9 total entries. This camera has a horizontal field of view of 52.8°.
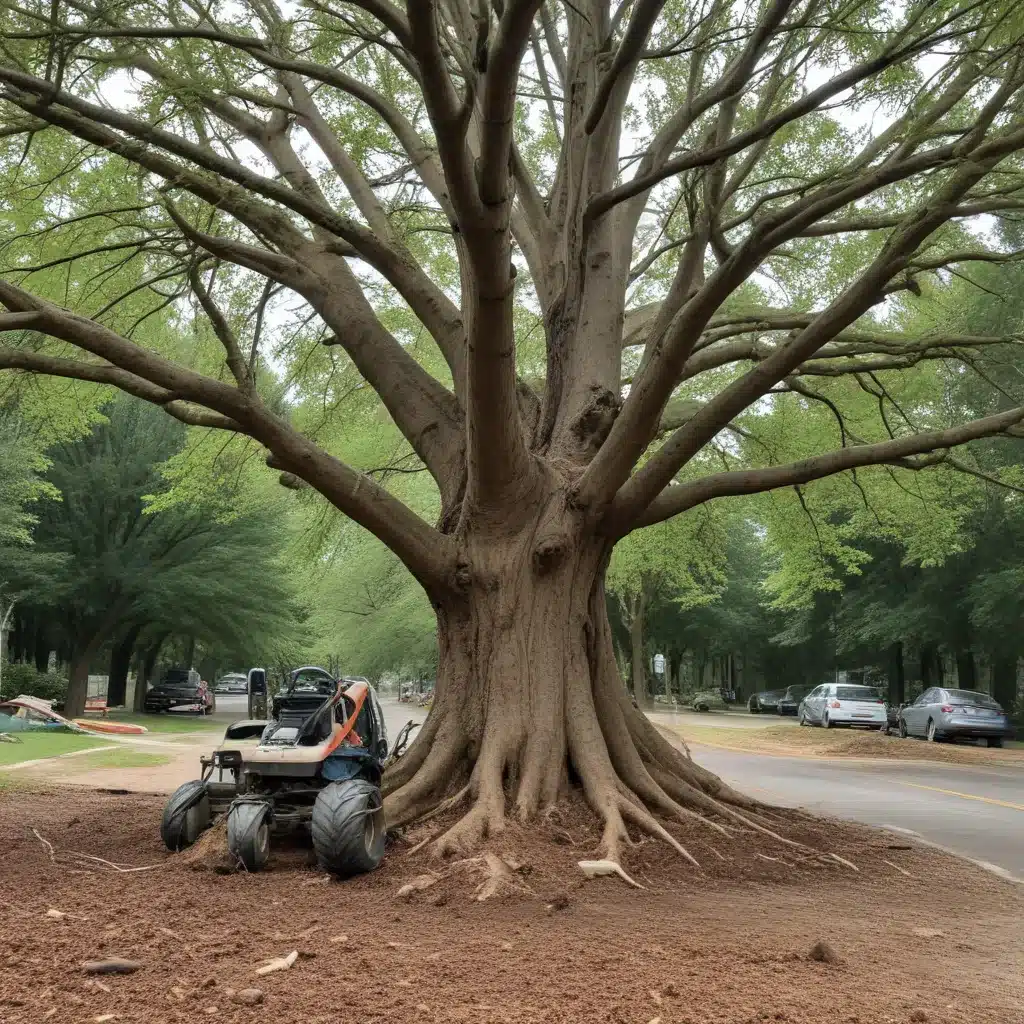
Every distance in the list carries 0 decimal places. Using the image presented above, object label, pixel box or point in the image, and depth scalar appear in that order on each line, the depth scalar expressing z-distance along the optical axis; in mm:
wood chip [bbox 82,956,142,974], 4721
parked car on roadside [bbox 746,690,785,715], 51000
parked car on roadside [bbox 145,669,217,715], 40688
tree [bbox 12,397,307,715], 32281
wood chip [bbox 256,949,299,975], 4805
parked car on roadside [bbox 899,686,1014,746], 26359
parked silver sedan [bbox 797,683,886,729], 31672
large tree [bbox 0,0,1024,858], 7531
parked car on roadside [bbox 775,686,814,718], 46969
